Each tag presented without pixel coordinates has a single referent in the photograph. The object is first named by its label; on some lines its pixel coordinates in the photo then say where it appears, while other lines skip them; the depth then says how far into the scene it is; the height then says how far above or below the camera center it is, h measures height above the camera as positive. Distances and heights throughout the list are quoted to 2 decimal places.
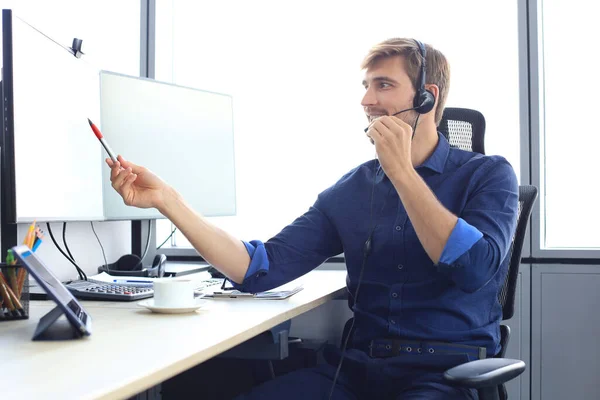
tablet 0.89 -0.16
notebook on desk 1.43 -0.24
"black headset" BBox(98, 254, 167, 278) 1.78 -0.22
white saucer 1.19 -0.22
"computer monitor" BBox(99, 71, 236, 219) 1.81 +0.18
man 1.25 -0.11
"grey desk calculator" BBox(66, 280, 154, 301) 1.38 -0.23
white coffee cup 1.20 -0.20
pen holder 1.16 -0.19
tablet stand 0.95 -0.22
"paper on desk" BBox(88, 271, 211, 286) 1.57 -0.23
